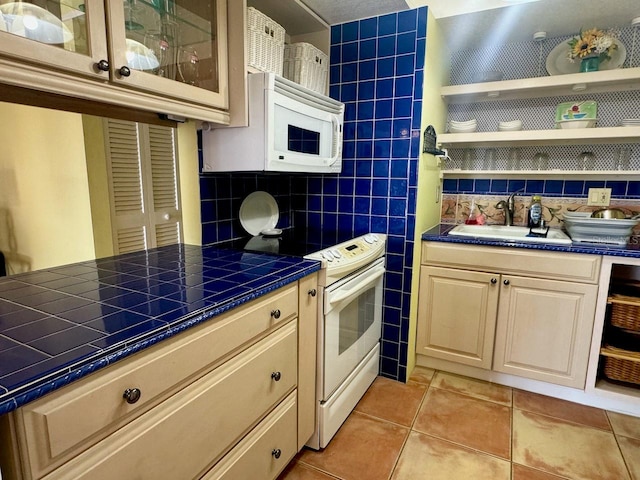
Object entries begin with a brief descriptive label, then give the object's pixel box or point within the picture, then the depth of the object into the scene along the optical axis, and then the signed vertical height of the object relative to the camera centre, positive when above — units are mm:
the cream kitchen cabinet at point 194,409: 662 -527
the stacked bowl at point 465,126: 2268 +354
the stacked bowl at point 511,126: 2184 +346
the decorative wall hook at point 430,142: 2016 +234
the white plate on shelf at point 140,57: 1092 +377
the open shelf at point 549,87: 1873 +543
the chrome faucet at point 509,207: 2369 -138
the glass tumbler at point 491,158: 2430 +174
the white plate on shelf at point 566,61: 2033 +705
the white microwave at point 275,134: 1481 +207
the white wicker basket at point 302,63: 1831 +593
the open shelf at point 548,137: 1885 +259
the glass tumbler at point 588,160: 2184 +151
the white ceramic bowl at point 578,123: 2076 +347
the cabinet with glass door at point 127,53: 881 +358
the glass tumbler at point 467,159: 2500 +172
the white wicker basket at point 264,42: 1481 +579
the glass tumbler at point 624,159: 2107 +155
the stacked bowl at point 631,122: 1956 +337
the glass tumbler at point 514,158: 2354 +170
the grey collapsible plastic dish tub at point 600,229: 1855 -218
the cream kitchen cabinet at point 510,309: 1889 -668
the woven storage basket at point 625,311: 1826 -614
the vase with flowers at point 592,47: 1919 +719
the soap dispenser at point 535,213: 2240 -165
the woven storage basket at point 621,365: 1856 -901
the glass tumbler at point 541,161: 2292 +151
